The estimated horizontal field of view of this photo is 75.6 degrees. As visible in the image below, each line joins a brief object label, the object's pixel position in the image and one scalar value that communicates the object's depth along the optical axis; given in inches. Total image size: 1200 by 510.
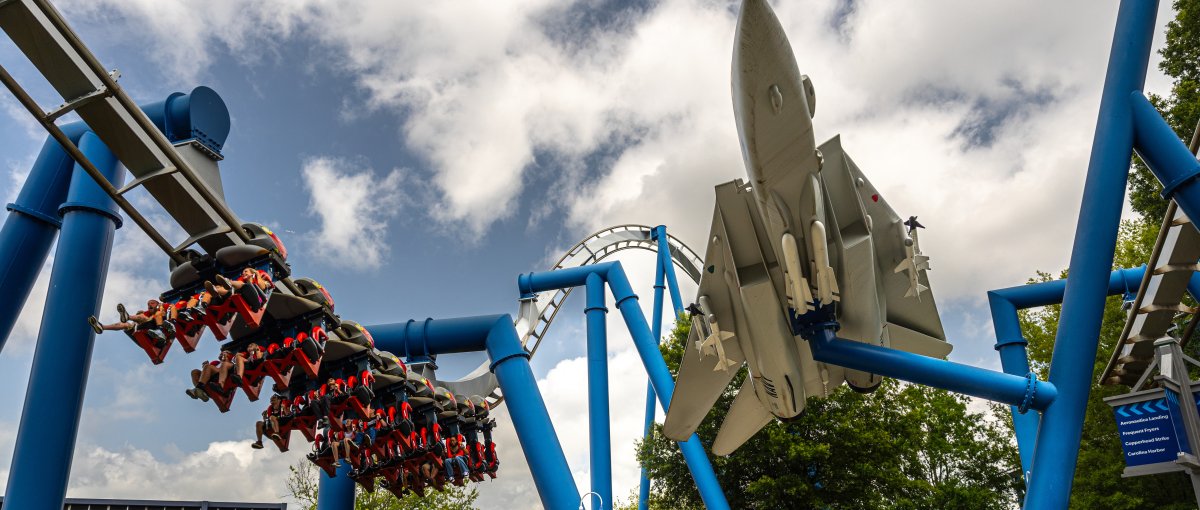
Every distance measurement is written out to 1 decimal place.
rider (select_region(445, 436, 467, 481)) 491.2
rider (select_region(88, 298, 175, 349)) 312.2
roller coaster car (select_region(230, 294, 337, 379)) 367.6
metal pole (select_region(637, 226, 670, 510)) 650.2
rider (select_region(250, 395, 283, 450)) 406.0
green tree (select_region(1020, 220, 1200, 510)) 633.6
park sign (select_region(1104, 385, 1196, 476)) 278.1
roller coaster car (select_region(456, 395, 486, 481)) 523.2
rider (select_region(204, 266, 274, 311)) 321.1
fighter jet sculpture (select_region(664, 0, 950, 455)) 284.4
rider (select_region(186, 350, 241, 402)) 353.4
